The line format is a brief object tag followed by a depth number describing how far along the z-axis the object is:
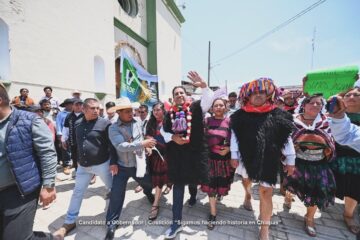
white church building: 4.32
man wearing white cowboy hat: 2.30
